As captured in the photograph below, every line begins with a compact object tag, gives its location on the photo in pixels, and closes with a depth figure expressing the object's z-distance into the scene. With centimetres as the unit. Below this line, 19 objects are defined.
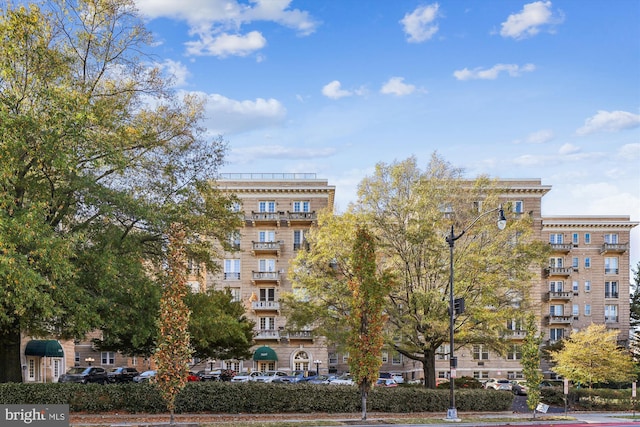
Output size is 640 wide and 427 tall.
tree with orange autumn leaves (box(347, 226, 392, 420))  2842
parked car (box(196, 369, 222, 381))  5594
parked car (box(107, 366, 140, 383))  5361
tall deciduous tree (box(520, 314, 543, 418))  3269
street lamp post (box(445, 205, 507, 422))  3027
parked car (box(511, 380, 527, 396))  5512
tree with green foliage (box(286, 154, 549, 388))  3672
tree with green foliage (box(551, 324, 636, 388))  4831
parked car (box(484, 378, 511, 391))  5723
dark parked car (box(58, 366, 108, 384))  5144
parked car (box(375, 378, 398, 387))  5394
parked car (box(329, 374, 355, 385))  5220
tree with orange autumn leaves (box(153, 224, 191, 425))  2492
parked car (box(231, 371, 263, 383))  5281
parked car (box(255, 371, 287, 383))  5272
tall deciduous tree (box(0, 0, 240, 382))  2452
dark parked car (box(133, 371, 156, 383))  5354
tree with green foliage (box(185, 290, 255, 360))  3072
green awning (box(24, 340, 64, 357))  5550
